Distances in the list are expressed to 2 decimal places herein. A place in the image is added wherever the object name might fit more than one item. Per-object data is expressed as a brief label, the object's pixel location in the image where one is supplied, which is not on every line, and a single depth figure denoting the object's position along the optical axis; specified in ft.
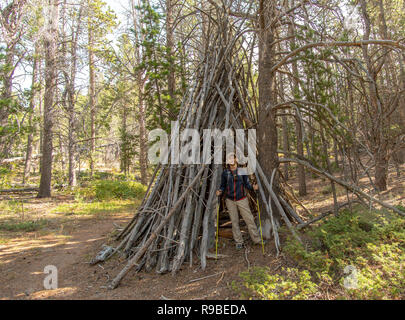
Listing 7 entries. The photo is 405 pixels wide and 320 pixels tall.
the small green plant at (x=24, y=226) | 22.56
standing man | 14.26
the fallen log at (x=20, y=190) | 41.24
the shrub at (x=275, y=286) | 9.18
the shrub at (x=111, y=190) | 35.88
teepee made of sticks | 13.70
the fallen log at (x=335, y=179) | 12.36
